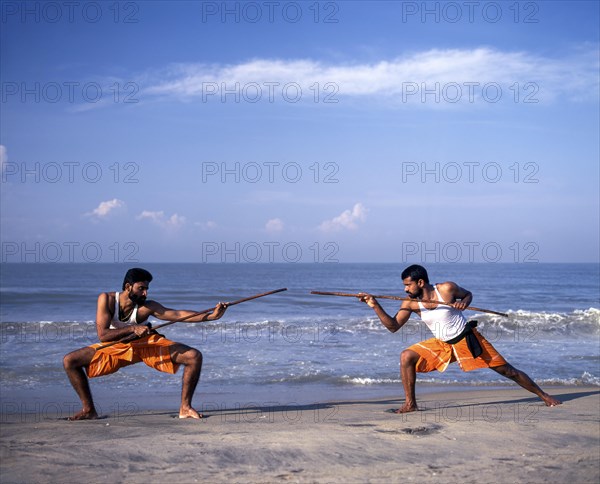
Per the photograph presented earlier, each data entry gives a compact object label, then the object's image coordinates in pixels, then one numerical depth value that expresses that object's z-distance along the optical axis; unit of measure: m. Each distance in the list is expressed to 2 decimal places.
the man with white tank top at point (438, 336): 5.78
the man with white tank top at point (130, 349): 5.38
